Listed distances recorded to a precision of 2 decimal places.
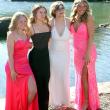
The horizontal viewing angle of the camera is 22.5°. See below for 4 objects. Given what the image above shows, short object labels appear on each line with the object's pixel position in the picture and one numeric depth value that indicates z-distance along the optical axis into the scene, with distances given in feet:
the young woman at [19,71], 12.56
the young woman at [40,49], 13.05
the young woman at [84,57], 13.75
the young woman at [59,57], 13.94
